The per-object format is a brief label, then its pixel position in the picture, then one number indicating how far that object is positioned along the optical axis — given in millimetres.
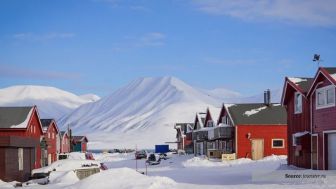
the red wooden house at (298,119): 36219
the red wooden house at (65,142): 86900
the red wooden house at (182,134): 103688
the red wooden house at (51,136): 67325
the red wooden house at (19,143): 39844
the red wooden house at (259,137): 60219
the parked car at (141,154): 81812
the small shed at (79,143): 120294
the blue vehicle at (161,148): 120338
